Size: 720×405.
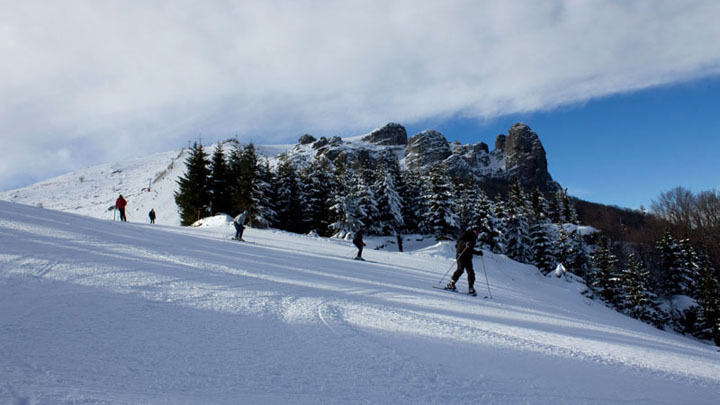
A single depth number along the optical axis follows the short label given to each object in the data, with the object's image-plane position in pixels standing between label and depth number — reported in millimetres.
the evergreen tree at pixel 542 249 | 35781
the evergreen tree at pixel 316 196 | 37906
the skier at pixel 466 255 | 9531
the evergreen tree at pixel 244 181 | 34500
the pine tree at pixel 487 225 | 32656
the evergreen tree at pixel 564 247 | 38453
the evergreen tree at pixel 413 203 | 39812
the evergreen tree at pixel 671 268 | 41312
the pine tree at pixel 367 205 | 33438
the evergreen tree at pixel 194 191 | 34156
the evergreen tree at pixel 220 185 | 36062
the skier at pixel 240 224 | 15969
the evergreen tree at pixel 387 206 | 35312
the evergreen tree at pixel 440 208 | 34384
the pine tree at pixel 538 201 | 57228
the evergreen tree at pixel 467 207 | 35928
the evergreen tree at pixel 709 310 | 29531
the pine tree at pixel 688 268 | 40562
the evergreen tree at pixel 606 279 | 30938
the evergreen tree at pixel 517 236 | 35219
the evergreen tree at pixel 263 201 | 32062
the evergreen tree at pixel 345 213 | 31836
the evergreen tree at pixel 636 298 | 29047
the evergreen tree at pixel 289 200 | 37250
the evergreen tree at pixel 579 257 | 38281
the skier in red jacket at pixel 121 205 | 20638
